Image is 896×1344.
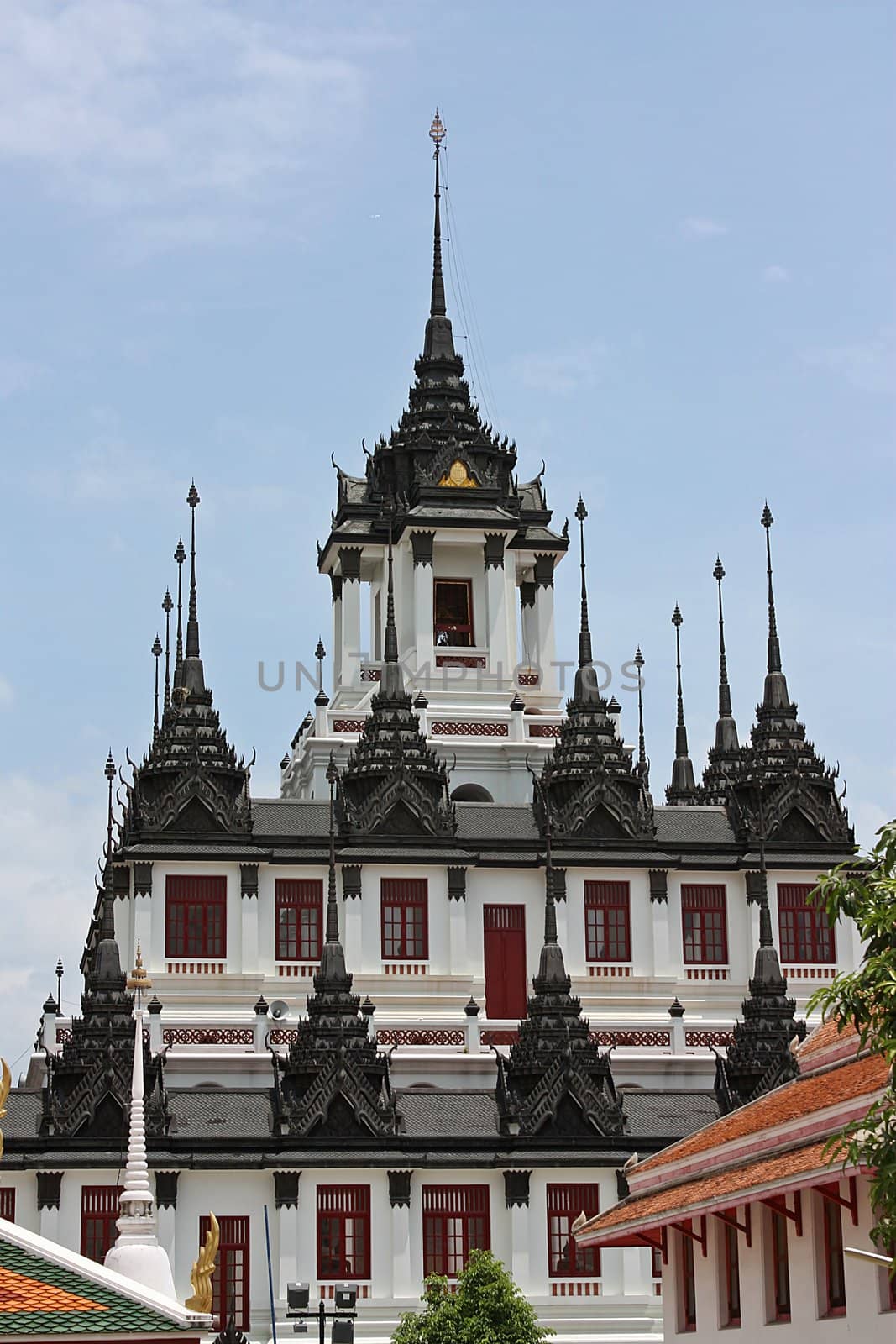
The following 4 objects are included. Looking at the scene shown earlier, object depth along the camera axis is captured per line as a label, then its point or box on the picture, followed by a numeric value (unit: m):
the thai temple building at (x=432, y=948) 54.22
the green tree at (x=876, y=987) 21.56
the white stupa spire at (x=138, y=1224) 31.62
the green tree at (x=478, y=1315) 47.59
